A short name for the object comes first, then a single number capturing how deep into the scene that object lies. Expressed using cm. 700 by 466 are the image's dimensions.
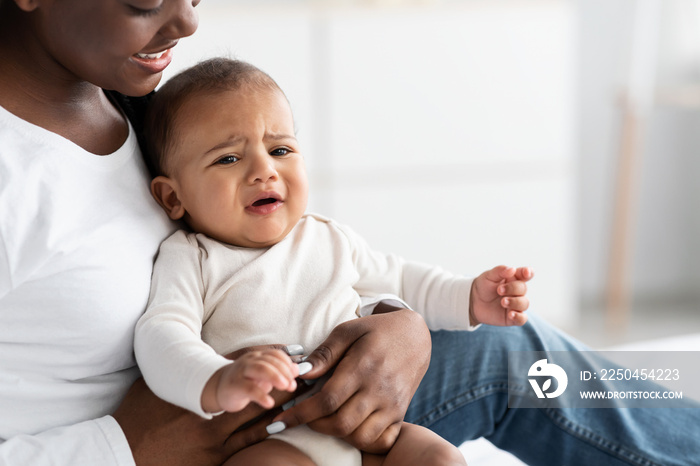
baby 97
